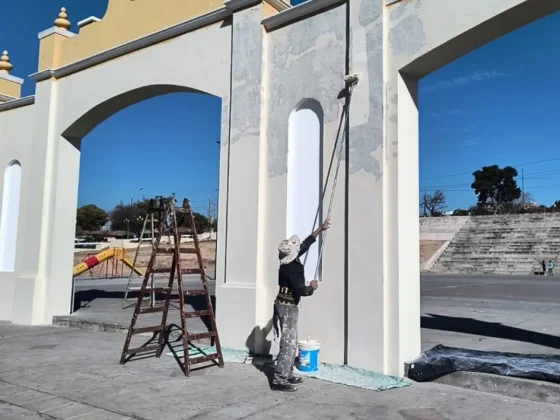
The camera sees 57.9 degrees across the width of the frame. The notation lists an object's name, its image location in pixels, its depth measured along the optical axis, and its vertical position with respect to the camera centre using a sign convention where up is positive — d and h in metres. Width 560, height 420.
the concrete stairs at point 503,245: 38.22 +1.84
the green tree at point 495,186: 75.19 +12.21
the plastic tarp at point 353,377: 5.71 -1.33
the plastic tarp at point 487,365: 5.38 -1.09
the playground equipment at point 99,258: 18.72 +0.06
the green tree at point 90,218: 80.12 +6.68
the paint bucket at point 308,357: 6.24 -1.15
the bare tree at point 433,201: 81.25 +10.43
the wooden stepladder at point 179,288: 6.65 -0.37
